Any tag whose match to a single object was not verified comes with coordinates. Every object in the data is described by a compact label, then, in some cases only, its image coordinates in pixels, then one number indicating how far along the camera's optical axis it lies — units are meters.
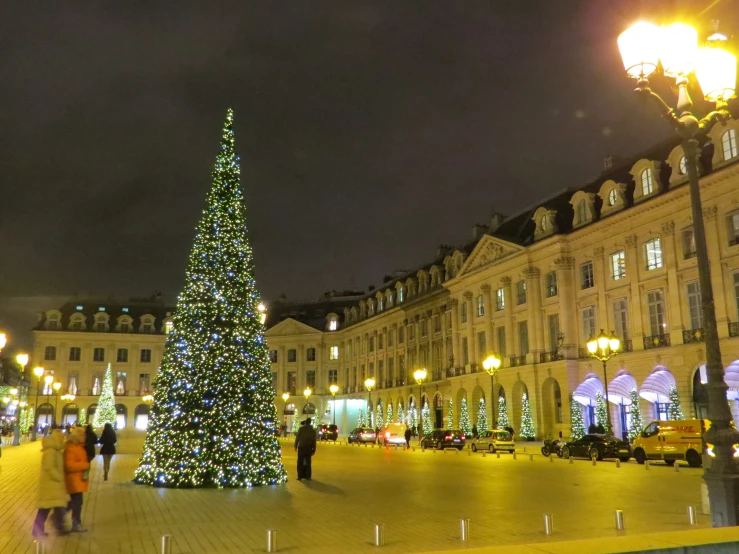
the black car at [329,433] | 64.12
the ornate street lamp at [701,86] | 10.17
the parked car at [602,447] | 32.53
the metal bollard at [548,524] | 10.93
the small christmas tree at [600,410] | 42.56
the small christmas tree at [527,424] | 50.06
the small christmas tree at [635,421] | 39.22
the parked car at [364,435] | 58.28
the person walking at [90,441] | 18.16
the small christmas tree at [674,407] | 36.88
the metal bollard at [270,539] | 9.68
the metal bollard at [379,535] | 10.12
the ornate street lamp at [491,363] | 41.50
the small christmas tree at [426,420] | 68.88
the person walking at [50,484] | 10.47
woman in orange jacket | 11.31
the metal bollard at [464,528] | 10.37
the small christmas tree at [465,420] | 58.22
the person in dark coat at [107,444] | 21.00
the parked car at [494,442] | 40.22
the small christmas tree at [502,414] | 53.16
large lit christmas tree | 17.88
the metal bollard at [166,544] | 8.79
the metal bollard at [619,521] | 10.99
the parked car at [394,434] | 53.44
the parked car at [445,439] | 47.06
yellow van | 27.47
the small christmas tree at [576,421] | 43.56
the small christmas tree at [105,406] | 67.88
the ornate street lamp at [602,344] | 32.81
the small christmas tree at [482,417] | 56.69
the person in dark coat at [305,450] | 21.08
